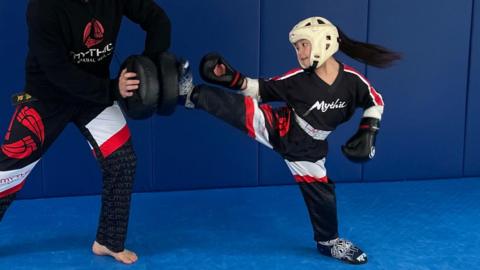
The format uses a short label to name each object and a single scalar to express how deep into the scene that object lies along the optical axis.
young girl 2.87
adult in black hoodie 2.59
